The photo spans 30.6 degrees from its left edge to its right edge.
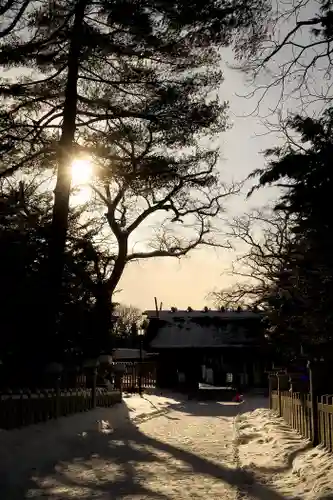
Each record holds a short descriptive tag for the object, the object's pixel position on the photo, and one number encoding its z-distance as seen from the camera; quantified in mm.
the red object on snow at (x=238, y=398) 28828
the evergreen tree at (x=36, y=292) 11070
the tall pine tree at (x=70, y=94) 13477
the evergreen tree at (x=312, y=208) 6773
